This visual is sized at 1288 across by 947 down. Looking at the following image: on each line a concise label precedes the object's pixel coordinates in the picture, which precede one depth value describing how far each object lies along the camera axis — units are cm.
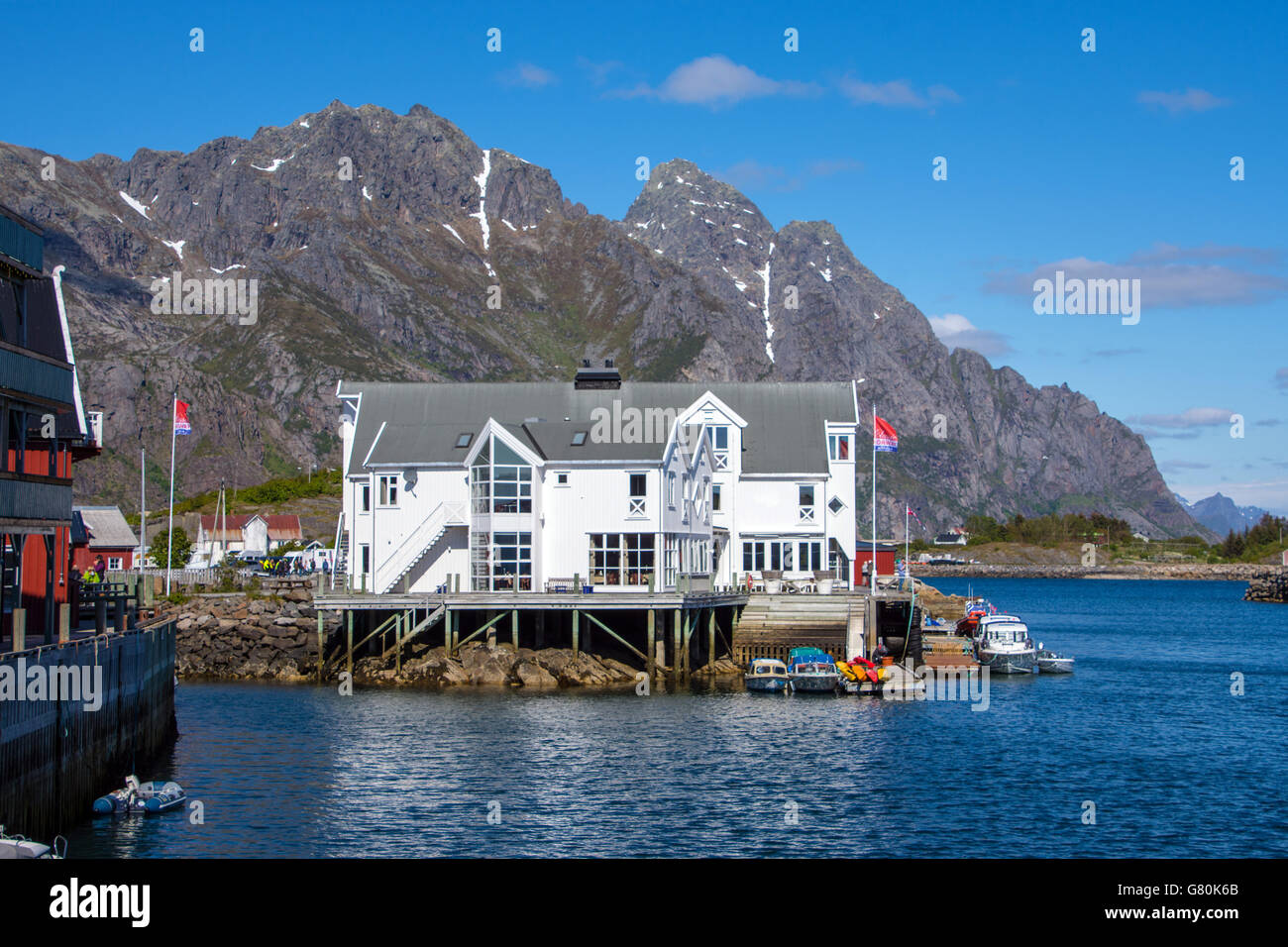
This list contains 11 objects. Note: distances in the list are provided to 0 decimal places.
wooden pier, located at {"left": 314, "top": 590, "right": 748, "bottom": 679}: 5609
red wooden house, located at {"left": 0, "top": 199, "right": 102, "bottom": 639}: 3041
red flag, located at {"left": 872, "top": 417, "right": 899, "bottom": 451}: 6550
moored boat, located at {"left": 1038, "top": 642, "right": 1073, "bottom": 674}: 6900
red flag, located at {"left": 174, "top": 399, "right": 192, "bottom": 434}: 6856
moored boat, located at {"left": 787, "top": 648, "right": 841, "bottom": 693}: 5547
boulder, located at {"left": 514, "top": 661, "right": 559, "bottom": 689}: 5562
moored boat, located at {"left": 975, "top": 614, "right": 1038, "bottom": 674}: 6706
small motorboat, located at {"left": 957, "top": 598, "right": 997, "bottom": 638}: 7862
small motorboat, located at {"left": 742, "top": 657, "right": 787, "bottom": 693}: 5541
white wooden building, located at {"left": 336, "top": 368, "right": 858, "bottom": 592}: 5869
